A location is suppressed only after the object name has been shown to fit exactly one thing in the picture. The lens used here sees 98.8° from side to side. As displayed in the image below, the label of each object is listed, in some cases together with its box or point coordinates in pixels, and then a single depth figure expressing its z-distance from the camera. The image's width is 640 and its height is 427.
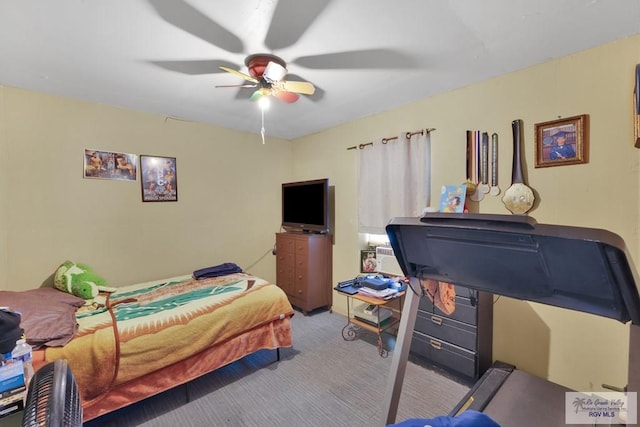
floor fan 0.57
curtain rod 2.70
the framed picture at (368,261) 3.23
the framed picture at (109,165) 2.74
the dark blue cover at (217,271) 3.05
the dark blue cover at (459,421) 0.61
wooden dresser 3.46
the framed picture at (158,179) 3.07
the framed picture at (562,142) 1.88
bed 1.64
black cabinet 2.10
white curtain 2.72
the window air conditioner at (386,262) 2.98
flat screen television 3.44
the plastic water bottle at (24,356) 1.11
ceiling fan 1.83
